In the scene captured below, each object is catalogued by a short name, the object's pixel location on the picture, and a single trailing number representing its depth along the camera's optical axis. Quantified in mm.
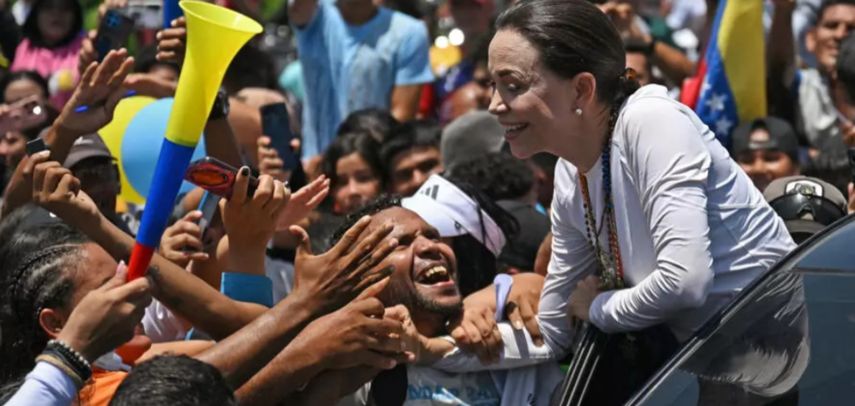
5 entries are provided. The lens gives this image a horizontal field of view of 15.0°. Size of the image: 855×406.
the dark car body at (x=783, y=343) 6621
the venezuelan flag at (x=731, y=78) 14843
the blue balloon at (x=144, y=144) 12957
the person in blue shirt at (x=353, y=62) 17953
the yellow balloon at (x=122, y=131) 13503
